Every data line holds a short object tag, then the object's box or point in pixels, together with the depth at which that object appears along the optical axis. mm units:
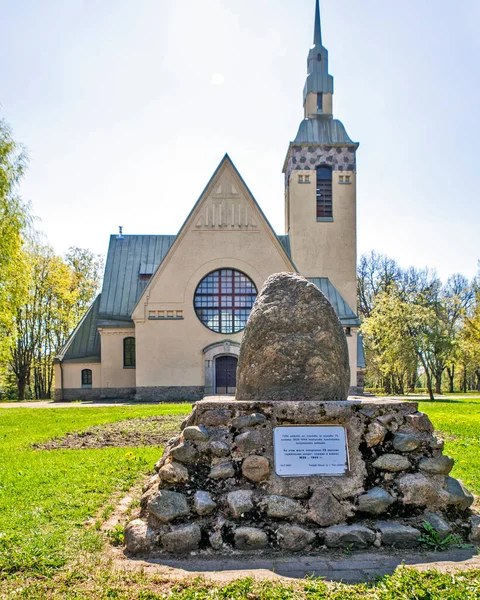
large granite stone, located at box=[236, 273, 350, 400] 5934
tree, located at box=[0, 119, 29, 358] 18406
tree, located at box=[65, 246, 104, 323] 44406
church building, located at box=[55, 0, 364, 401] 27297
